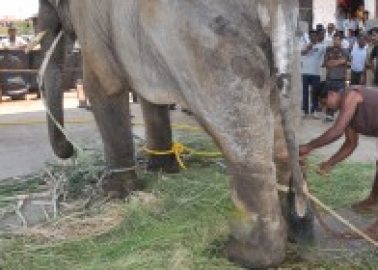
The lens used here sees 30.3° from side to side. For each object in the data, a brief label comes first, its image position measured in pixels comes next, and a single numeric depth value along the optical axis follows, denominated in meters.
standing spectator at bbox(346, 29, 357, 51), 11.08
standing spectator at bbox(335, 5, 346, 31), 13.44
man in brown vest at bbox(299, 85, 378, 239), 4.08
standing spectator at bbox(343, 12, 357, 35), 12.69
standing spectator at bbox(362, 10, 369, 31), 12.72
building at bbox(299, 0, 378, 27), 13.92
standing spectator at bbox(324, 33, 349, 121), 9.77
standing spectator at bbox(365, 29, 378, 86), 9.62
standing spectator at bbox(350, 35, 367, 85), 10.01
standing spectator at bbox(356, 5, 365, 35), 12.89
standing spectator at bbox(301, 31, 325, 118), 10.03
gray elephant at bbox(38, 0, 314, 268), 3.36
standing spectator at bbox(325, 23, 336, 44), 11.74
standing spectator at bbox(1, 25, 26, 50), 14.28
